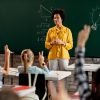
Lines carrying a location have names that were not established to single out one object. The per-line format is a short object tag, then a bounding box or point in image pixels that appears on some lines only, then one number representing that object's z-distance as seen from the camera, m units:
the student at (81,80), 1.95
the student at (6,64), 4.89
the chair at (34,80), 4.49
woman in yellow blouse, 6.27
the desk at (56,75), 5.27
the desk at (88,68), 6.22
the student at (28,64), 4.71
